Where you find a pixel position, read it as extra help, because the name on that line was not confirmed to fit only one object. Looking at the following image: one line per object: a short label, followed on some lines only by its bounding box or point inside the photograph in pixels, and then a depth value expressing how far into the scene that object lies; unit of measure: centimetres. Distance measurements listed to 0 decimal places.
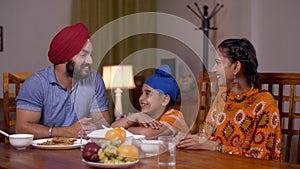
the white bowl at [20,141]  308
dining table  271
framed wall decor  684
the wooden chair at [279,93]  334
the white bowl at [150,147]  285
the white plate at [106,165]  264
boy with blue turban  343
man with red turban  371
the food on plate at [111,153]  266
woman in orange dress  311
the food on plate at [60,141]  318
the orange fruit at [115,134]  281
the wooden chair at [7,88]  377
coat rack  681
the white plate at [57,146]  309
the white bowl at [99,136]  293
